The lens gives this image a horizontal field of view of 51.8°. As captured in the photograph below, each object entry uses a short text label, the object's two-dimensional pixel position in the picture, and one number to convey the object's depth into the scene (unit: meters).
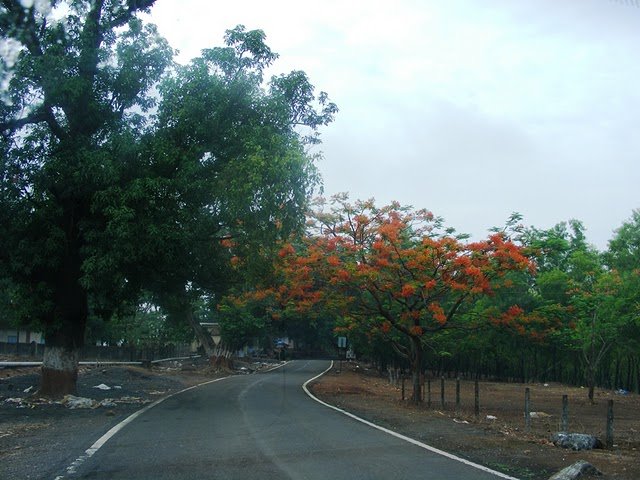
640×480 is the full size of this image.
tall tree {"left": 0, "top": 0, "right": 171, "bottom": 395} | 17.03
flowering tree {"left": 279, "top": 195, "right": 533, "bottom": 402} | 21.30
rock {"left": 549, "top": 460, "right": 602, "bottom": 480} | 8.85
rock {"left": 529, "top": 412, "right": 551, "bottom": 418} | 21.89
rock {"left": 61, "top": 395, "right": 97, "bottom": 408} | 18.49
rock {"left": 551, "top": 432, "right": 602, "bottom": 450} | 12.73
